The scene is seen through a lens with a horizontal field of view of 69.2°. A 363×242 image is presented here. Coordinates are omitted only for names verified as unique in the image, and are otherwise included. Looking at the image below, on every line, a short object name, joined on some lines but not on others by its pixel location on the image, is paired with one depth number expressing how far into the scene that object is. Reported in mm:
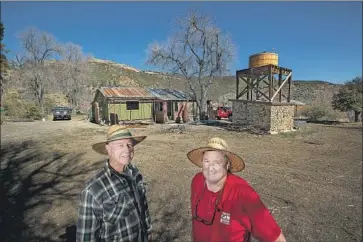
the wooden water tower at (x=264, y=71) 19578
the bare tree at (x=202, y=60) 30244
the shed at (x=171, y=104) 28391
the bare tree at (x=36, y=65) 41972
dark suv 31953
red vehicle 31572
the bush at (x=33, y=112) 32281
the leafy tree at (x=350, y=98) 26938
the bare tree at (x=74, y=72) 50788
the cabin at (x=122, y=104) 25609
